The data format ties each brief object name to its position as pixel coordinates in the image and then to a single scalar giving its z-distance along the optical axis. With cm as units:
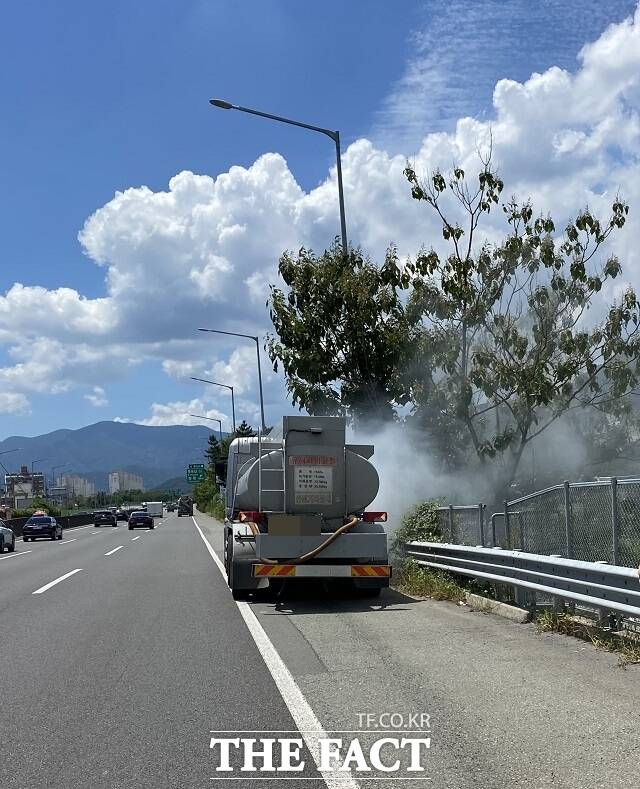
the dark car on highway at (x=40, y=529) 4440
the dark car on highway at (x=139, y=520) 5812
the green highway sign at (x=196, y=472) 10788
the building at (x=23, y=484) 15525
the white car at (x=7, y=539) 3169
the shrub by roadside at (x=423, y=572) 1273
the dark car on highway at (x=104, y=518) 7256
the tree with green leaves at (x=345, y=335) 2039
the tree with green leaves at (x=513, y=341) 1928
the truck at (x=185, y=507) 10381
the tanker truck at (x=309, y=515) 1266
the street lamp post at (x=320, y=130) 1945
